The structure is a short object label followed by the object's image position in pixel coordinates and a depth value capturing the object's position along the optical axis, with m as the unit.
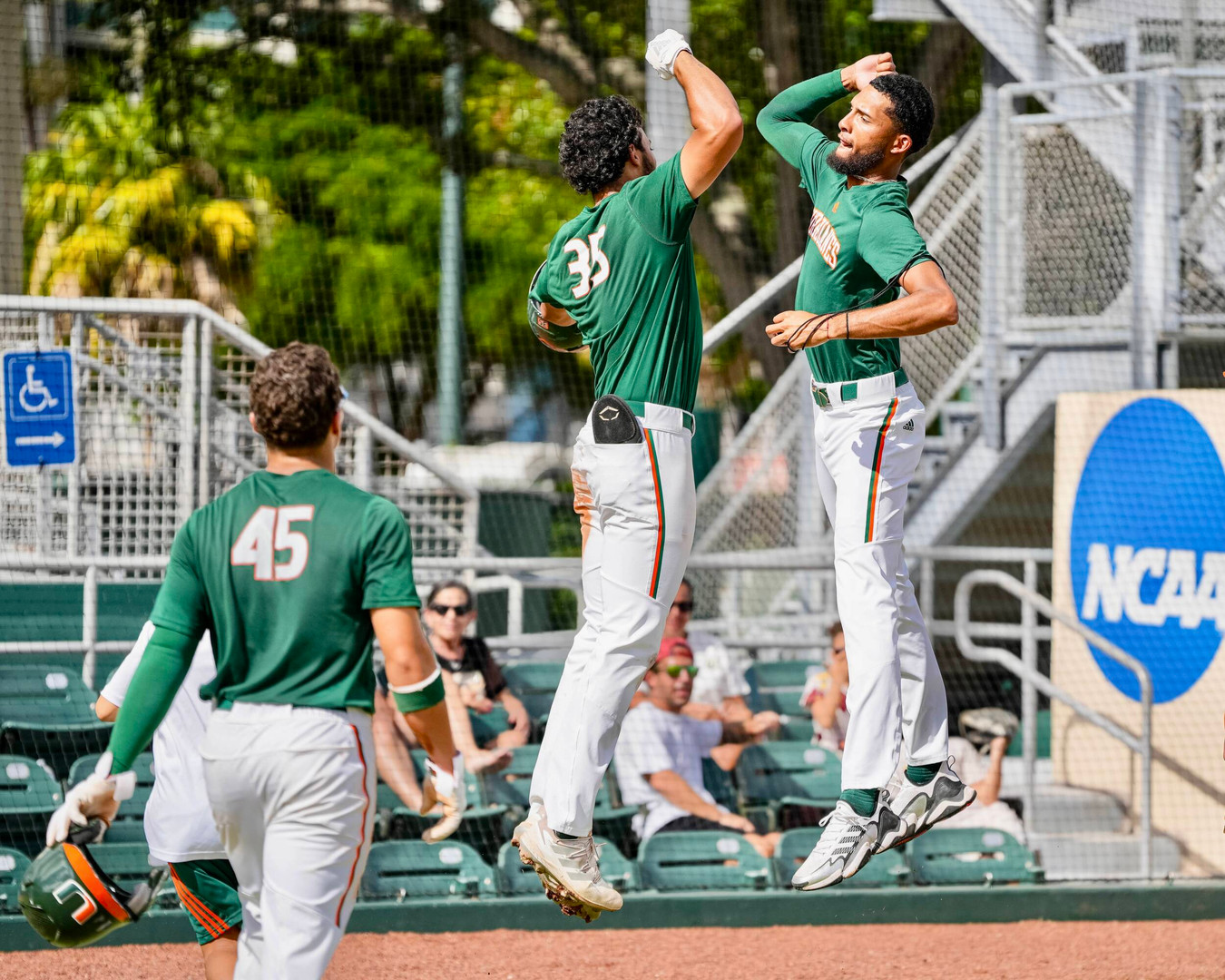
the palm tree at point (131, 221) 40.66
